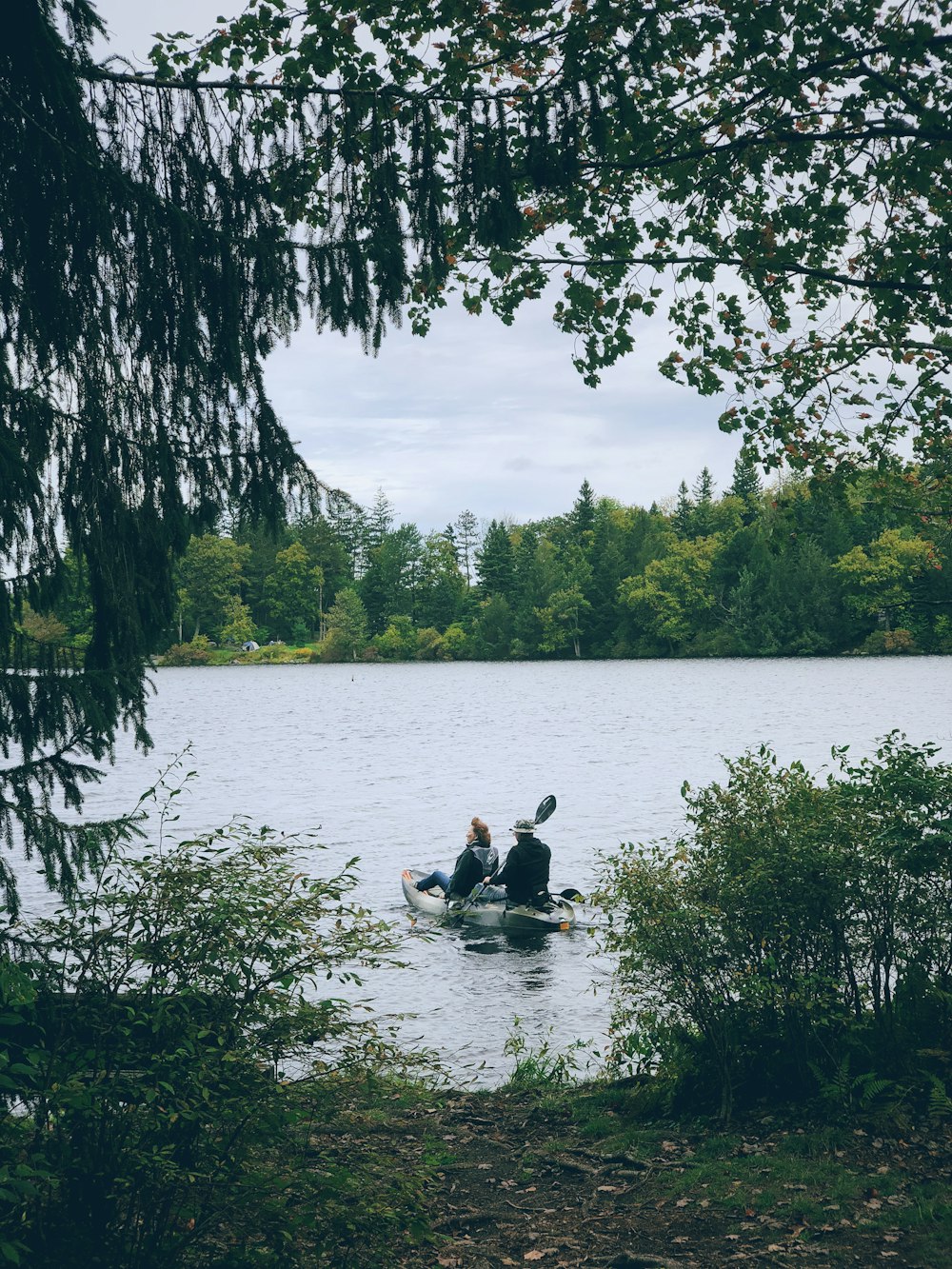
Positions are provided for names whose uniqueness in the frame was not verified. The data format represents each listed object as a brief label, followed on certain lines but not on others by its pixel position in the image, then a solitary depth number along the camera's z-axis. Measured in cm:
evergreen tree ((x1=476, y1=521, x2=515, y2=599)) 11681
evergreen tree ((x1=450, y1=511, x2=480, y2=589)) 14825
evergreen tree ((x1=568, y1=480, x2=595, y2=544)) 12000
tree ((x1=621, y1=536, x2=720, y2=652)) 10844
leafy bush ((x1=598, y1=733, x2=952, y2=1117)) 690
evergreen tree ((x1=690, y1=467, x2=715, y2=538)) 11456
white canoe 1625
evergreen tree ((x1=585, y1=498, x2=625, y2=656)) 11325
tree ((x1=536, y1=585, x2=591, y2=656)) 11275
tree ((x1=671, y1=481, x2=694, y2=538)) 11625
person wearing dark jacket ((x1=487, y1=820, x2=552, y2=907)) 1602
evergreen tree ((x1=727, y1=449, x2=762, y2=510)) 11388
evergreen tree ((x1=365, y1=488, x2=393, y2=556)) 12021
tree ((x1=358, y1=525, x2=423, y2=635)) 12006
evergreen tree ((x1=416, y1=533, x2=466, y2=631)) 12144
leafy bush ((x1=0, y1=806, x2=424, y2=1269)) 439
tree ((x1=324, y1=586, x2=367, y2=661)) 11775
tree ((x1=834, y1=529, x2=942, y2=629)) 8825
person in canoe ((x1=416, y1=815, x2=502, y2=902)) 1700
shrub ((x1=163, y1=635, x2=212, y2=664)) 10939
